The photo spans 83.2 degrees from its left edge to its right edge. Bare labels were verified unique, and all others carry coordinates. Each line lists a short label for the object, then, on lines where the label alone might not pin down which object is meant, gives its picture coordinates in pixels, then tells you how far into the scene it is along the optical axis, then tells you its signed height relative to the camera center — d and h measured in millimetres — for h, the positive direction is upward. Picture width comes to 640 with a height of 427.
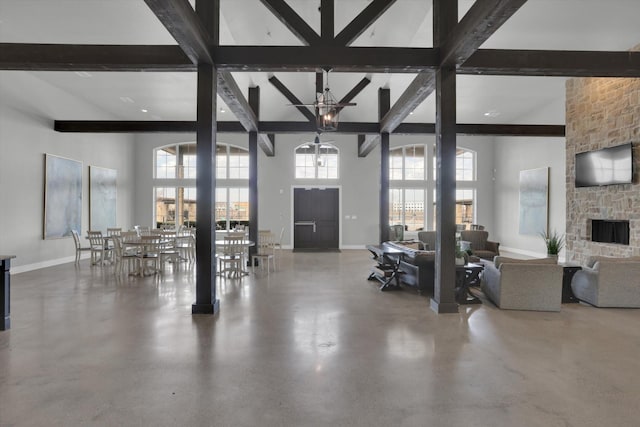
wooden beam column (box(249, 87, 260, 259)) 8259 +590
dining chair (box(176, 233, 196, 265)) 8320 -883
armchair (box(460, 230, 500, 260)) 8172 -630
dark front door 12117 -121
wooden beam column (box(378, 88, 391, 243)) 7844 +974
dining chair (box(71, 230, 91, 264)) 8211 -749
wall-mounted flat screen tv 5969 +860
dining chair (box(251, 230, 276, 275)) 8039 -681
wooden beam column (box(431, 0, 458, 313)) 4414 +399
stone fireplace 5910 +1313
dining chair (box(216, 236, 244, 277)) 6773 -811
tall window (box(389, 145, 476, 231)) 12438 +955
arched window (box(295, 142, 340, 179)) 12164 +1670
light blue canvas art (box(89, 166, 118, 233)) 9695 +429
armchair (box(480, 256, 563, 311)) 4520 -894
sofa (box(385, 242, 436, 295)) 5449 -867
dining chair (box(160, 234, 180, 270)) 7155 -797
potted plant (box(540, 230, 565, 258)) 7164 -678
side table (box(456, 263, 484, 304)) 4977 -933
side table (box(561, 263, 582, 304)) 5051 -966
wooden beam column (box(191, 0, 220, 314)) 4371 +283
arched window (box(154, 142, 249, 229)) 12164 +980
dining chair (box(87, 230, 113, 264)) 8047 -778
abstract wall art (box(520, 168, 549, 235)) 9797 +401
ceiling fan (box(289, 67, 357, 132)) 5504 +1558
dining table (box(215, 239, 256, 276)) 6815 -632
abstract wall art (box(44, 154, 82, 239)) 7996 +373
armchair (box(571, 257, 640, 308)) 4664 -896
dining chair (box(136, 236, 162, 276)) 6781 -786
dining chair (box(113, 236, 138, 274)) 6986 -835
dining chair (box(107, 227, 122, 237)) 9192 -441
